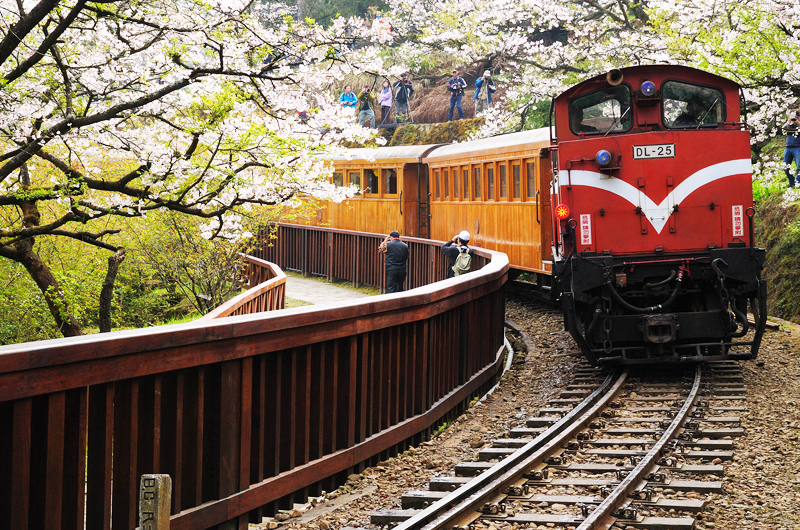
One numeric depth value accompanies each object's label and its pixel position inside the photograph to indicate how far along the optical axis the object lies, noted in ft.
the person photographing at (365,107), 113.60
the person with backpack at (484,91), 107.48
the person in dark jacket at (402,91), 119.44
